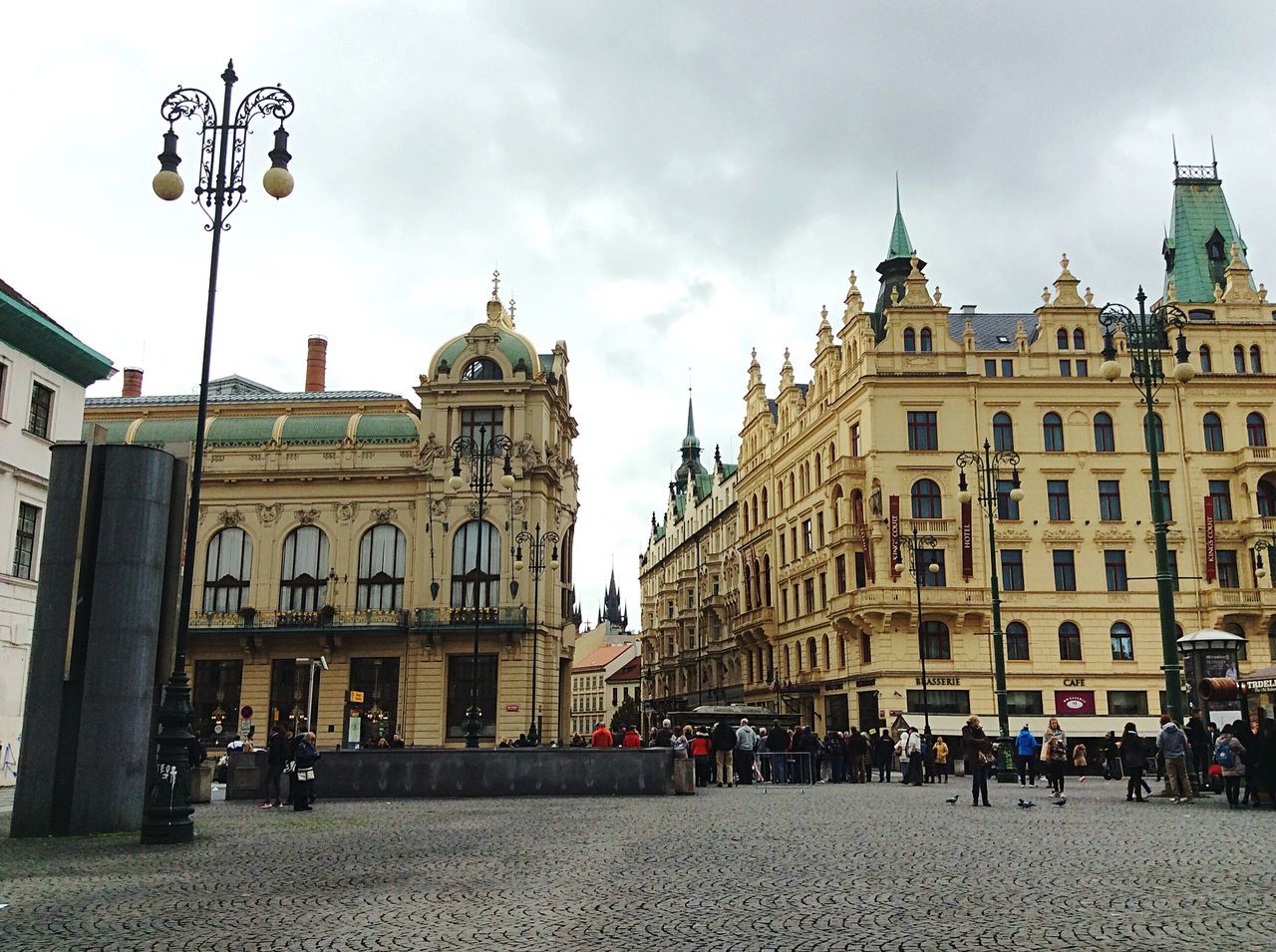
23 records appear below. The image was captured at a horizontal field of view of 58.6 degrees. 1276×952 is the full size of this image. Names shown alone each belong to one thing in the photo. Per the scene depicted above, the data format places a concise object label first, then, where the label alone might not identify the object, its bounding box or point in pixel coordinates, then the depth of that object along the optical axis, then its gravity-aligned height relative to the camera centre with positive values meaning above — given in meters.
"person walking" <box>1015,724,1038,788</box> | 31.92 -0.98
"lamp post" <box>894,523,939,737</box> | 49.93 +7.23
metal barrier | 32.72 -1.45
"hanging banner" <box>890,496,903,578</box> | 50.78 +7.91
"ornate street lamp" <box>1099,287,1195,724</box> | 21.97 +6.47
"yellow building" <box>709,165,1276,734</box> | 51.47 +9.90
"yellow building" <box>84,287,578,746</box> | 51.81 +7.18
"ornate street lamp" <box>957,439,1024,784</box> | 33.22 +0.81
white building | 29.61 +7.30
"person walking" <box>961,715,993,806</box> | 21.75 -0.66
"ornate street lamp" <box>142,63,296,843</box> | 14.31 +5.33
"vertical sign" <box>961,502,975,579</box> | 50.38 +7.64
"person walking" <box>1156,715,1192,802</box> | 21.44 -0.70
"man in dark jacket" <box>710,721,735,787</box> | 30.78 -0.75
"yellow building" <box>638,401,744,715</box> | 79.31 +9.34
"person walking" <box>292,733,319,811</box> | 20.86 -1.01
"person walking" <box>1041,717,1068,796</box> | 25.30 -0.85
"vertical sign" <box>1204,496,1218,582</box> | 51.34 +7.61
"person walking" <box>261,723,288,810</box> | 22.34 -0.80
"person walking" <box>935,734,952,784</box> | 35.69 -1.25
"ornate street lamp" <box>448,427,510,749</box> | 30.42 +8.50
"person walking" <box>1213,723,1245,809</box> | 20.41 -0.76
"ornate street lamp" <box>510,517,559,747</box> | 47.40 +7.12
